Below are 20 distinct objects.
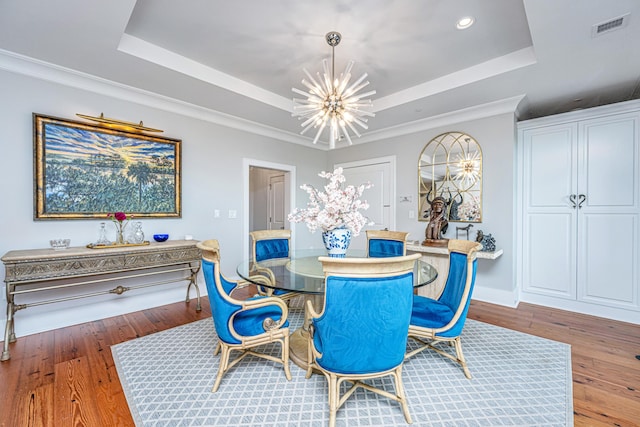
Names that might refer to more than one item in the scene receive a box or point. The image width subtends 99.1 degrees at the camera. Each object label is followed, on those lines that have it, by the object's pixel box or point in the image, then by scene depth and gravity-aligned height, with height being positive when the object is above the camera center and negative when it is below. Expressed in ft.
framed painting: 8.80 +1.46
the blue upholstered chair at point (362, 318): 4.40 -1.80
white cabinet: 9.95 +0.10
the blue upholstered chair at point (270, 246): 9.32 -1.37
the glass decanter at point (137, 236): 10.23 -0.92
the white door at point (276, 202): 19.53 +0.70
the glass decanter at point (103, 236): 9.45 -0.88
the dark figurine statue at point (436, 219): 12.17 -0.34
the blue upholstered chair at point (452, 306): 6.21 -2.47
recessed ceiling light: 7.30 +5.18
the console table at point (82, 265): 7.54 -1.73
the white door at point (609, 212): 9.87 -0.02
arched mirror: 12.30 +1.72
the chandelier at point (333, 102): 7.66 +3.19
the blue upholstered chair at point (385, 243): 10.12 -1.25
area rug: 5.20 -3.93
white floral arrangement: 7.59 +0.01
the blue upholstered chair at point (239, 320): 5.83 -2.51
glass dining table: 6.25 -1.68
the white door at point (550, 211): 11.00 +0.02
